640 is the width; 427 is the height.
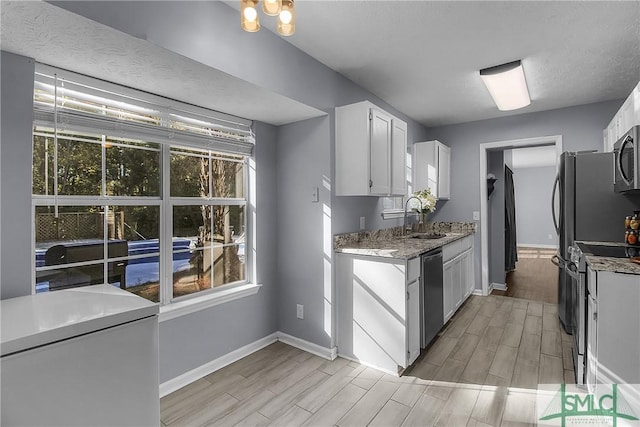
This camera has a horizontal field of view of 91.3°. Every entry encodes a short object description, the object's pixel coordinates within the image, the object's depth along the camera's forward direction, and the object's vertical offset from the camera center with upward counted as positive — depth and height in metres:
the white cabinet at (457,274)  3.22 -0.72
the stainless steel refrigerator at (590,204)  2.69 +0.06
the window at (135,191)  1.74 +0.17
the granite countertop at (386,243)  2.48 -0.30
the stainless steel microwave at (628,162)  2.02 +0.35
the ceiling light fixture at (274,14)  1.15 +0.79
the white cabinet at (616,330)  1.64 -0.65
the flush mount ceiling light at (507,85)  2.74 +1.22
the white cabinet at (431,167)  4.25 +0.63
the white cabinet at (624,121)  2.36 +0.81
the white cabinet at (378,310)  2.38 -0.78
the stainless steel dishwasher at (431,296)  2.63 -0.74
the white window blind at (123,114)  1.69 +0.67
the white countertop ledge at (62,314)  1.02 -0.37
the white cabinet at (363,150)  2.64 +0.55
